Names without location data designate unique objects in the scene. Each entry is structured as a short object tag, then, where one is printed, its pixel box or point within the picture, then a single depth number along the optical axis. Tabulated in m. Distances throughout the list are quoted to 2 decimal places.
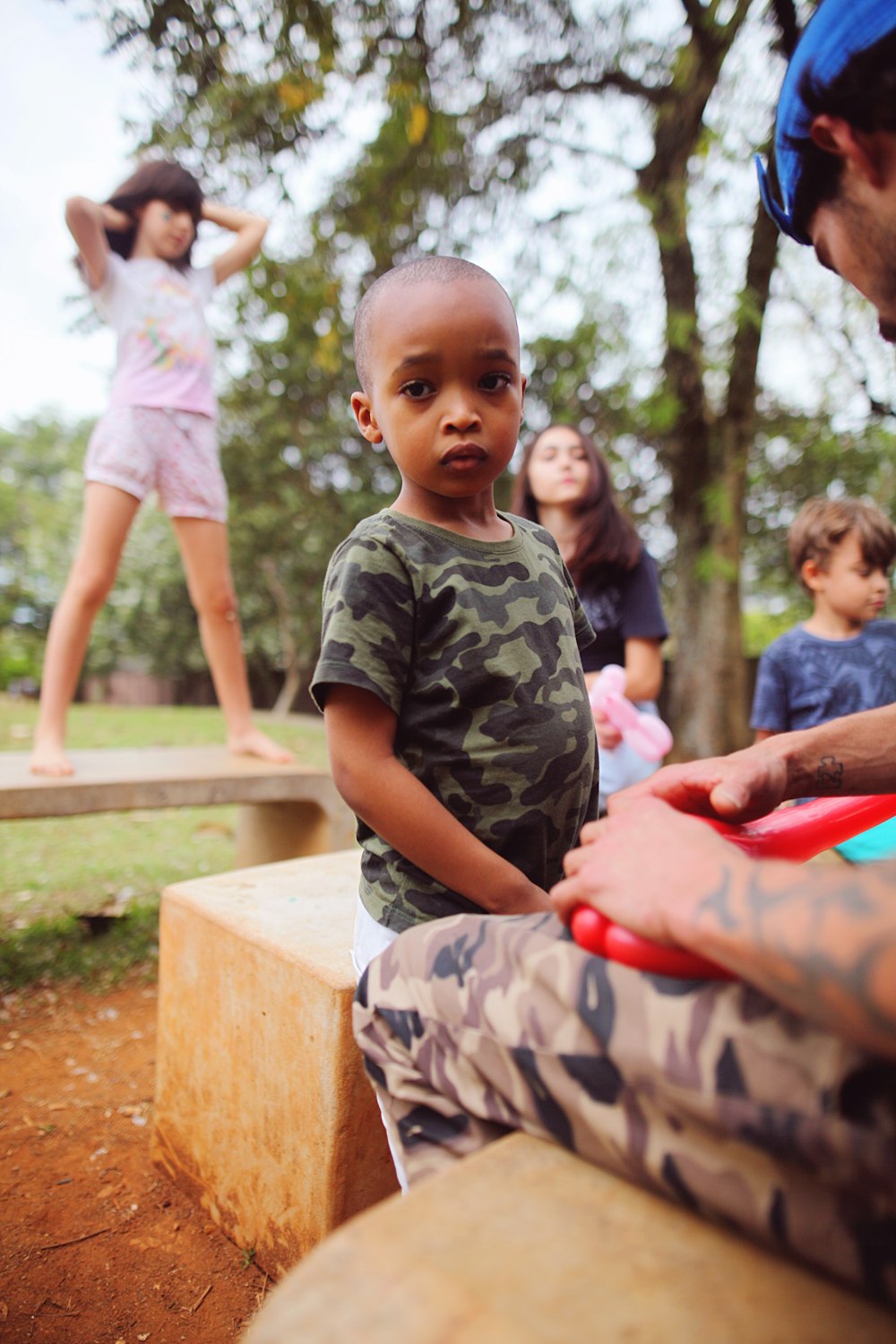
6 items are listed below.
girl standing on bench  2.95
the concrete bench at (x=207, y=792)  2.62
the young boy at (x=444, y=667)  1.19
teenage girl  2.92
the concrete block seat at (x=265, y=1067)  1.49
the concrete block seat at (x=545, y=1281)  0.63
